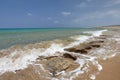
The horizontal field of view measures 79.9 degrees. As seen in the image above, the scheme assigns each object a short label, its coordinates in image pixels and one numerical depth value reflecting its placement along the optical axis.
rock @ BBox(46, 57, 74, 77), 2.55
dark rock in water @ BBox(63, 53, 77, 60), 3.38
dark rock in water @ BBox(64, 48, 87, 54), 3.99
